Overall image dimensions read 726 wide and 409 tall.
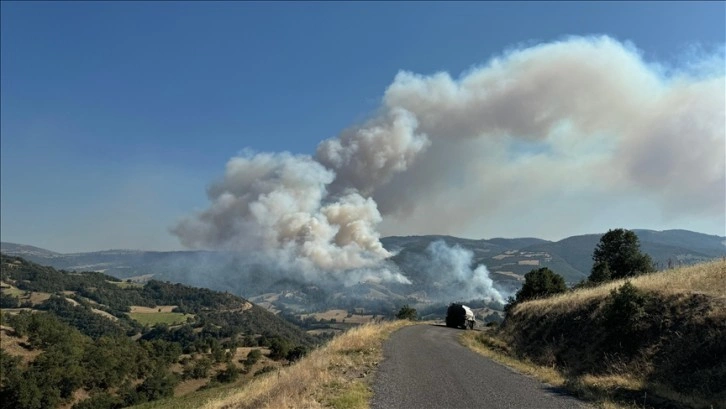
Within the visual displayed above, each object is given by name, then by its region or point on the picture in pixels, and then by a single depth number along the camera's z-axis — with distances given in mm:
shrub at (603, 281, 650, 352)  18359
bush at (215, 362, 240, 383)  110569
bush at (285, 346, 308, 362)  116875
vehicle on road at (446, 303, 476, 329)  61594
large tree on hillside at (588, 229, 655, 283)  51344
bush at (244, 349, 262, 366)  123312
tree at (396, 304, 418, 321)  82525
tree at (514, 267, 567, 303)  55531
